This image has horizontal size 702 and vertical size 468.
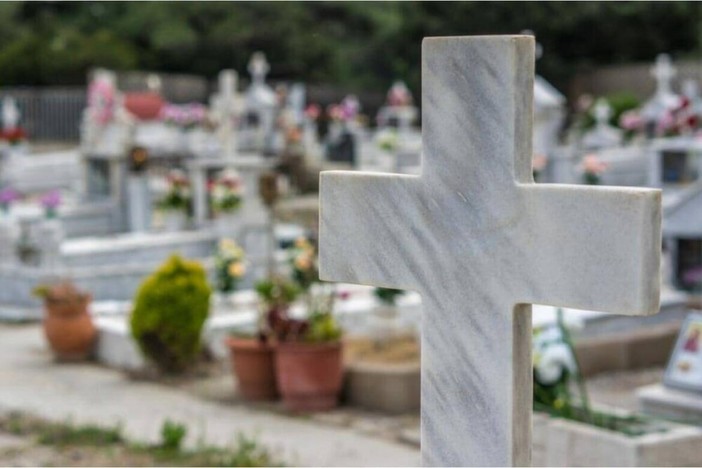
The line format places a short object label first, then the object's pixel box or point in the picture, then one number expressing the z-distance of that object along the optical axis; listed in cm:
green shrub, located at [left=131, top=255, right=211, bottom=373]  1020
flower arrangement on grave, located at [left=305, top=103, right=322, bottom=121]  2700
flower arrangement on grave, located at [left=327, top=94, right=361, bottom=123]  2798
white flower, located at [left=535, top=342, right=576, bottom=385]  641
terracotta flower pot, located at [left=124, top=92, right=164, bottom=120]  3011
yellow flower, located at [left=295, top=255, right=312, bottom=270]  1061
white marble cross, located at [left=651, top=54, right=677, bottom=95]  2739
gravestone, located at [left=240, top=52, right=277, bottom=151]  2825
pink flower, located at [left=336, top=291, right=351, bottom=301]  1022
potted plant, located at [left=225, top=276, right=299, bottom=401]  945
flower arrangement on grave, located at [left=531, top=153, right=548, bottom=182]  1554
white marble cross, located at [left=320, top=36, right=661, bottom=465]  281
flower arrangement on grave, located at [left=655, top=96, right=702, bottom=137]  1855
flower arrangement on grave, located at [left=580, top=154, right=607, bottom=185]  1461
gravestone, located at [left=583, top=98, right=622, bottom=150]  2534
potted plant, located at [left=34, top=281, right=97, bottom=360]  1125
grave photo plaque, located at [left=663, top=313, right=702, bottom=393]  704
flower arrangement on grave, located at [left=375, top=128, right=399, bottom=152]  2338
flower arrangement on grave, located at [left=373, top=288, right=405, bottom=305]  1038
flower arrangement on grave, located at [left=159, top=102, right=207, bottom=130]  2714
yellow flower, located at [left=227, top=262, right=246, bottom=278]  1212
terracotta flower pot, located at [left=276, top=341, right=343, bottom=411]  915
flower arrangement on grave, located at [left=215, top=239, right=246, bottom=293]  1218
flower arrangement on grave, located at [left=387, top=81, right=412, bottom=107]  2891
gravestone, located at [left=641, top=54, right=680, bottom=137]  2514
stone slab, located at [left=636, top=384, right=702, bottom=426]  706
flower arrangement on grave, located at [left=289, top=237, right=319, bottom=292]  1058
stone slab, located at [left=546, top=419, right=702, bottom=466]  568
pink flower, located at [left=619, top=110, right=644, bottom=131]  2355
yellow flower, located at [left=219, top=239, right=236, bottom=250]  1227
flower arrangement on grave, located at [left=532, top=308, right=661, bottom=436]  611
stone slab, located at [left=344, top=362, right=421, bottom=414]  909
